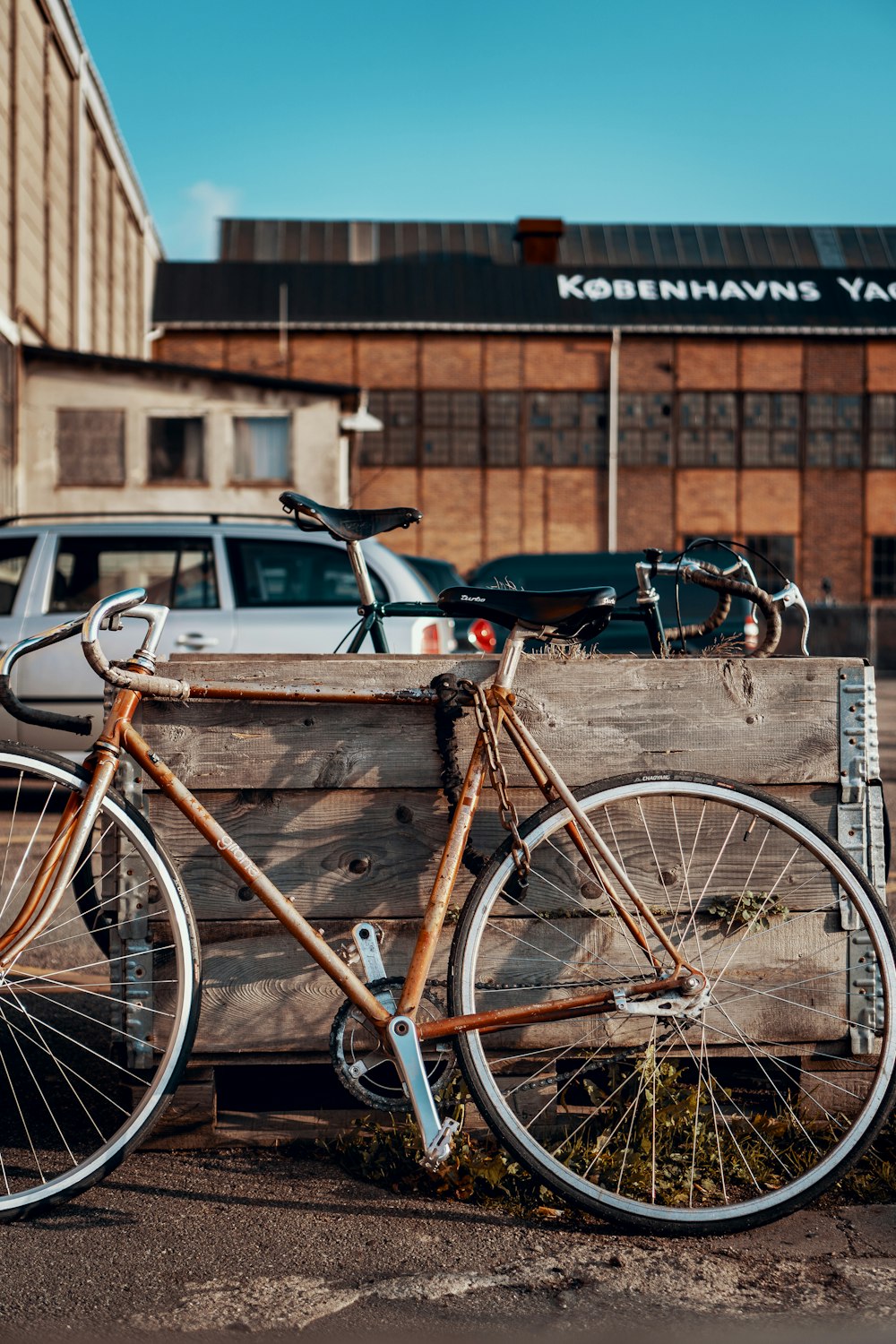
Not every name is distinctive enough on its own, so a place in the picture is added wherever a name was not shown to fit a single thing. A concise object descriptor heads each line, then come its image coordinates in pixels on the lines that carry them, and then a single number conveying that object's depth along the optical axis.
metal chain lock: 2.98
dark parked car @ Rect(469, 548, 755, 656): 12.36
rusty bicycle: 2.88
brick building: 38.28
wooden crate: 3.20
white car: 8.87
